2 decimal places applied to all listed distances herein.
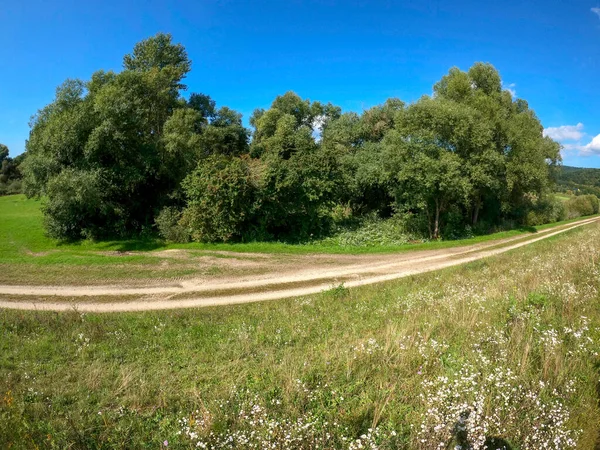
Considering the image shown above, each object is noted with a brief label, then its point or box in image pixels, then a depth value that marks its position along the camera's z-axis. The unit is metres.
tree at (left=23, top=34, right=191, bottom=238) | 23.62
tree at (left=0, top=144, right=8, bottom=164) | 69.81
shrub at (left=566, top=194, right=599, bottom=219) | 55.47
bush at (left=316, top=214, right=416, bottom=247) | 24.28
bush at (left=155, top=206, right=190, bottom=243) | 23.80
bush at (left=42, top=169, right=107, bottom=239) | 22.25
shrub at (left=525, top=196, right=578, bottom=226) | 38.67
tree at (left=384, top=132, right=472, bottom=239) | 24.58
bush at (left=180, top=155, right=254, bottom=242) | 22.67
